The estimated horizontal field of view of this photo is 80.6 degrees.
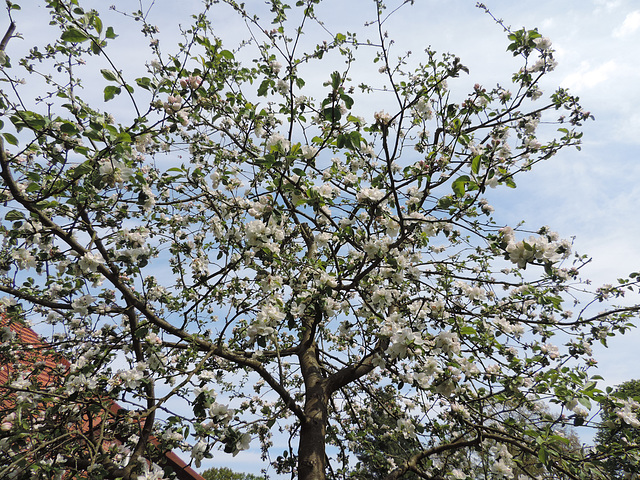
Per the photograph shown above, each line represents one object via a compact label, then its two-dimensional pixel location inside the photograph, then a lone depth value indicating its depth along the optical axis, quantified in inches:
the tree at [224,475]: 548.4
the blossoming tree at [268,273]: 87.2
